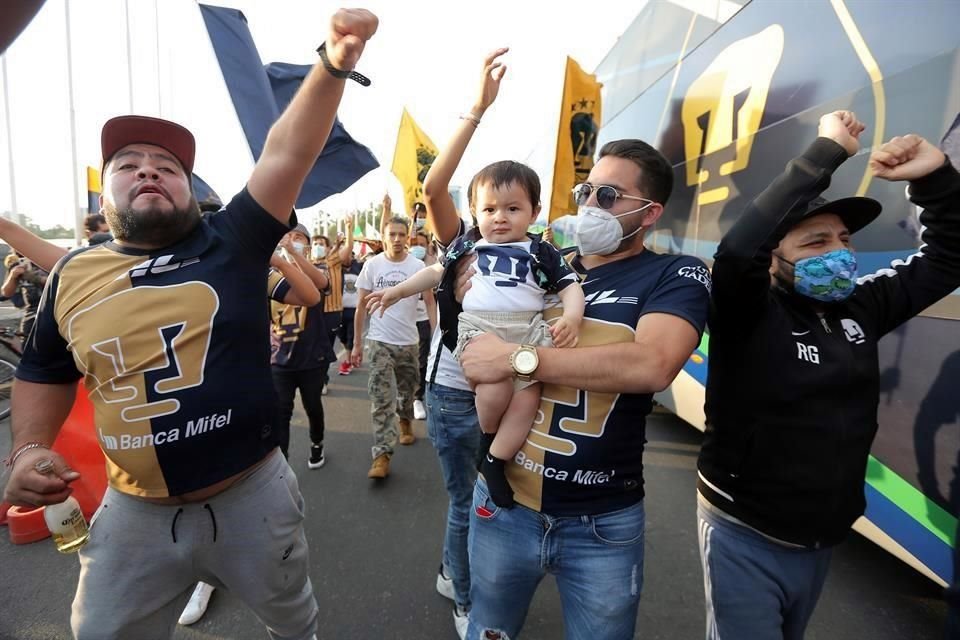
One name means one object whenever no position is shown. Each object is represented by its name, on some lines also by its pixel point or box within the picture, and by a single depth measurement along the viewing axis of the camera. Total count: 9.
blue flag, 3.10
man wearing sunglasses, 1.30
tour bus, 2.09
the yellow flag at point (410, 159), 5.18
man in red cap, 1.50
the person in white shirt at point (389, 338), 4.06
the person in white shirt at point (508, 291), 1.46
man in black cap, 1.41
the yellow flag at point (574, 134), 4.29
